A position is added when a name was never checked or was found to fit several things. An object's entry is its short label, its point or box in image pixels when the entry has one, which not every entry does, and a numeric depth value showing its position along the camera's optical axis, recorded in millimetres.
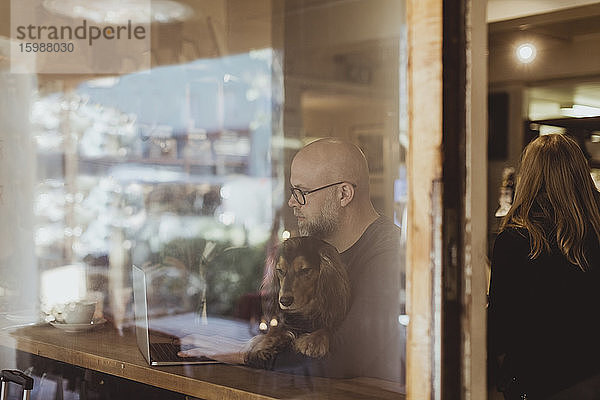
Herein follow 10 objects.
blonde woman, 1741
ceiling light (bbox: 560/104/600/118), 2963
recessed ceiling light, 3136
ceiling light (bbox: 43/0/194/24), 1617
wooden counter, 1139
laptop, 1369
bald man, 1063
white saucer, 1557
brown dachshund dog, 1246
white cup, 1585
